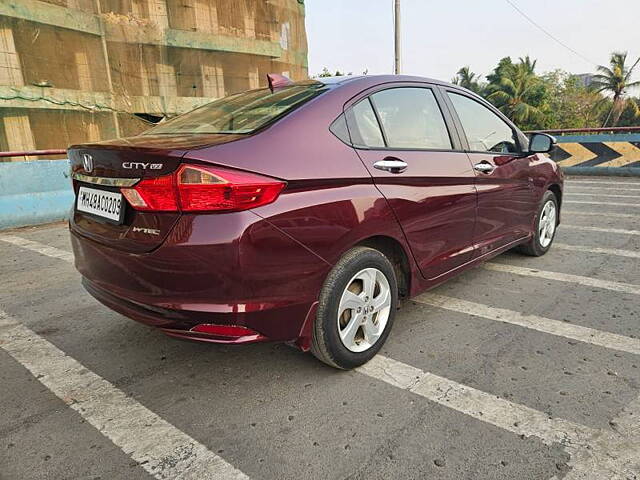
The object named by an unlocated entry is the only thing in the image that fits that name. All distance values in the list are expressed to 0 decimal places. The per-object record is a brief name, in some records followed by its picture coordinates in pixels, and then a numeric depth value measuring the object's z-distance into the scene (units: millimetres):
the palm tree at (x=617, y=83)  42531
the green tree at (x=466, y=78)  54031
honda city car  1981
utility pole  16703
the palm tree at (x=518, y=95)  39969
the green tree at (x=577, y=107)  46062
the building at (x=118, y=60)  10180
